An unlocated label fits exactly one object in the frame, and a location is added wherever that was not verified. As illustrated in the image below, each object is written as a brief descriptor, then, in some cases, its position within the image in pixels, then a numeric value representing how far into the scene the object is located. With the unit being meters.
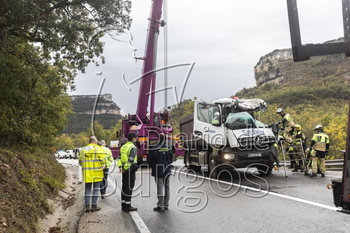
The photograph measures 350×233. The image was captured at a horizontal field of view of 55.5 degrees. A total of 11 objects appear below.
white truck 10.97
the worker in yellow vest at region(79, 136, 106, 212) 7.49
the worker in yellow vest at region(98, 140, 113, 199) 7.81
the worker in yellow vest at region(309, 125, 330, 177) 10.85
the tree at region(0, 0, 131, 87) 8.38
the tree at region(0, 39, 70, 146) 9.25
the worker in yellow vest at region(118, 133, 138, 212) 7.20
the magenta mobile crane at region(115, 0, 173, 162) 15.85
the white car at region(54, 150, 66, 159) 57.05
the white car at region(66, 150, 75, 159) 56.83
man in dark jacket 7.30
